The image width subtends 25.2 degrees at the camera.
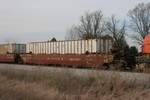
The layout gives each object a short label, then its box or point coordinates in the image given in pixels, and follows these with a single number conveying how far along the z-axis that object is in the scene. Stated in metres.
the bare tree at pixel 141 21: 85.51
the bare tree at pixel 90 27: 99.78
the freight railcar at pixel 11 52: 48.84
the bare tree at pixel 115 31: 85.37
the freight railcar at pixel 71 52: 33.06
